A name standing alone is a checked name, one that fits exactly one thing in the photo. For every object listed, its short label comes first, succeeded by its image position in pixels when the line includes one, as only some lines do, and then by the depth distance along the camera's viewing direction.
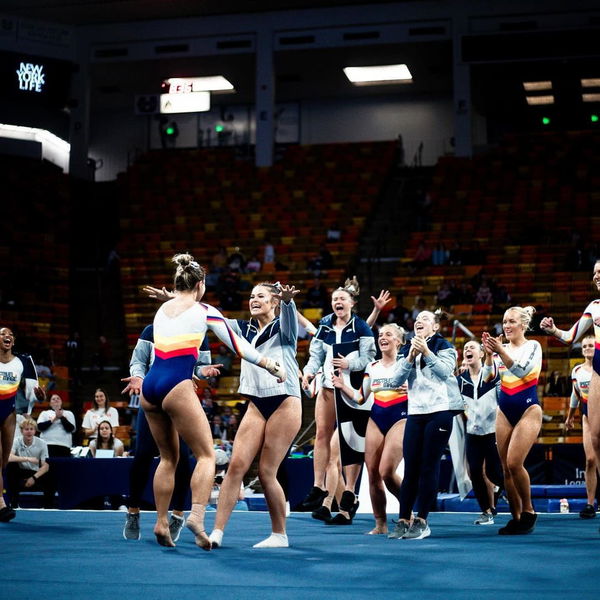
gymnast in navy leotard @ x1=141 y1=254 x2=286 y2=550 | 6.02
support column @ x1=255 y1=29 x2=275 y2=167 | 25.08
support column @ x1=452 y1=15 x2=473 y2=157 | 23.97
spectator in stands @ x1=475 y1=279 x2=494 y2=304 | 18.33
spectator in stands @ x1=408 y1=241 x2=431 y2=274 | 20.41
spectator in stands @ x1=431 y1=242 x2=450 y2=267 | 20.47
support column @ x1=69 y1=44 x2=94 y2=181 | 26.16
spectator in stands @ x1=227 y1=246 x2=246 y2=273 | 21.22
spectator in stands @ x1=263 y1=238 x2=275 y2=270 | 21.48
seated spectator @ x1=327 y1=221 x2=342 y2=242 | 22.34
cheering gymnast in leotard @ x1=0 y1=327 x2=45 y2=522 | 8.70
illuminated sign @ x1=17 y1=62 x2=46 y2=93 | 23.91
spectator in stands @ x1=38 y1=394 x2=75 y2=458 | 13.02
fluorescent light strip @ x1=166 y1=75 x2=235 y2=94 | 26.19
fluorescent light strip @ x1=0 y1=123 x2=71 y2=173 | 27.88
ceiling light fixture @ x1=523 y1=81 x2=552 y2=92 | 26.89
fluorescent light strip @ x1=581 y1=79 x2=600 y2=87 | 26.52
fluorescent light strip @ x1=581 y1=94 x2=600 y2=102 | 27.66
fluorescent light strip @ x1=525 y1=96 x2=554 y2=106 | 28.19
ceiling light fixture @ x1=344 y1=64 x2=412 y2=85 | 27.05
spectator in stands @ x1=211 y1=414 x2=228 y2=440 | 14.38
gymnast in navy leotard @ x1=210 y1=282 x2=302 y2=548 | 6.34
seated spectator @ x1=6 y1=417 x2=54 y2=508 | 11.73
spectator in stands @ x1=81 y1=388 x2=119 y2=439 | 13.43
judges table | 11.25
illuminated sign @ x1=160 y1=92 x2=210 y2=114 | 25.77
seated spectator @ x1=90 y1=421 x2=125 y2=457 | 12.66
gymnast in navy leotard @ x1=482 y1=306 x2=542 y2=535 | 7.47
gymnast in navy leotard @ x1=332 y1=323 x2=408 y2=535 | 7.62
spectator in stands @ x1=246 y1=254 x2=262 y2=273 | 21.22
